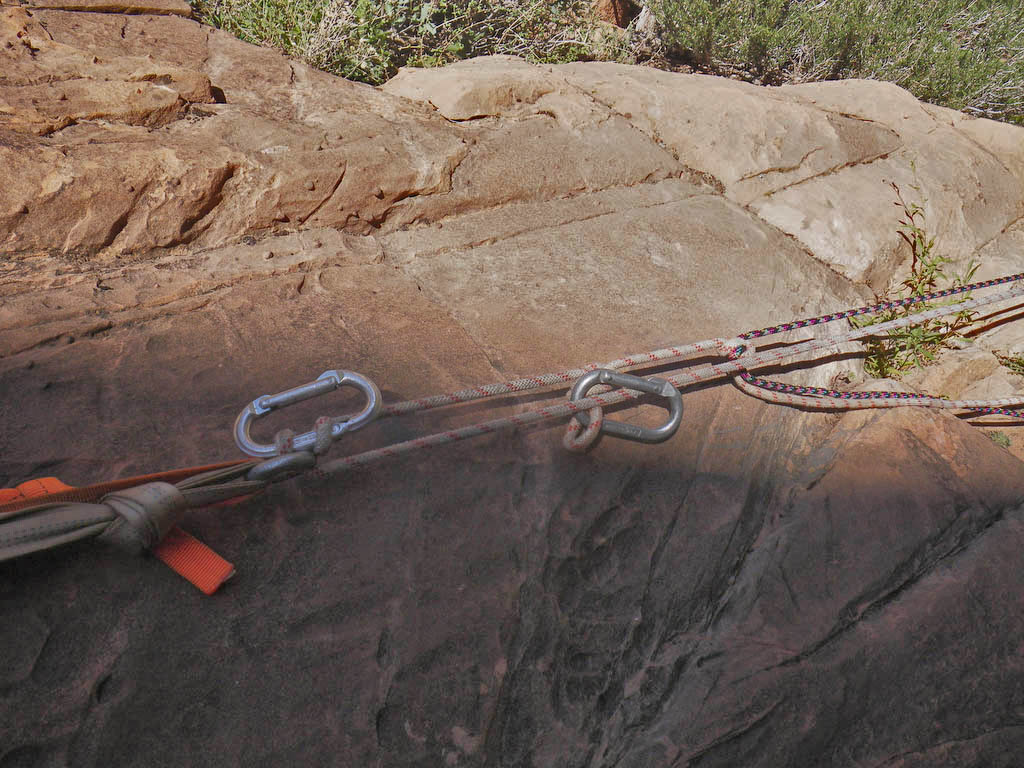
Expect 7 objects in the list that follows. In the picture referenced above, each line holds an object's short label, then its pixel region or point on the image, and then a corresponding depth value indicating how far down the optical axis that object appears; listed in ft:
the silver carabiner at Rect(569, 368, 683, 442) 5.49
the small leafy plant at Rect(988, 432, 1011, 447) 8.61
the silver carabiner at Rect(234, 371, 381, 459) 4.60
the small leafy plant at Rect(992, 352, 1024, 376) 9.32
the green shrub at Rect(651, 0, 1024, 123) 17.44
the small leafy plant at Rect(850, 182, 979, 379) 8.73
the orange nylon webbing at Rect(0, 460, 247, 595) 3.91
